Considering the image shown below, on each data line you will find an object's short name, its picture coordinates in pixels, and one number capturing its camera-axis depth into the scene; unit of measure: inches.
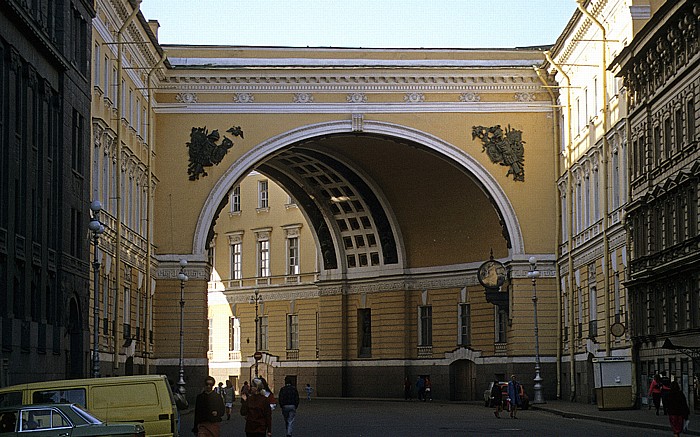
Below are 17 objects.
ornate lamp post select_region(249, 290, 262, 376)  3006.9
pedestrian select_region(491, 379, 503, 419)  1789.7
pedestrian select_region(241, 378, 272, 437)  963.3
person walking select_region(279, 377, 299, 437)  1242.6
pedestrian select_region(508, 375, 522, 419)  1745.8
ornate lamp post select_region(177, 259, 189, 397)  2085.6
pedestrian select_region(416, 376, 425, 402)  2586.4
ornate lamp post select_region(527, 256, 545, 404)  2162.9
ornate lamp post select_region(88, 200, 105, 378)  1422.2
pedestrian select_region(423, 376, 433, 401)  2593.5
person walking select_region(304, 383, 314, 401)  2763.3
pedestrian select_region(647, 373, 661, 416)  1584.6
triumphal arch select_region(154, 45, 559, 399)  2262.6
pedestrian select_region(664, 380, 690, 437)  1157.1
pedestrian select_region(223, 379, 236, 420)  1924.2
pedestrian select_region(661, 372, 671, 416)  1471.6
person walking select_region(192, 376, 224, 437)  954.1
